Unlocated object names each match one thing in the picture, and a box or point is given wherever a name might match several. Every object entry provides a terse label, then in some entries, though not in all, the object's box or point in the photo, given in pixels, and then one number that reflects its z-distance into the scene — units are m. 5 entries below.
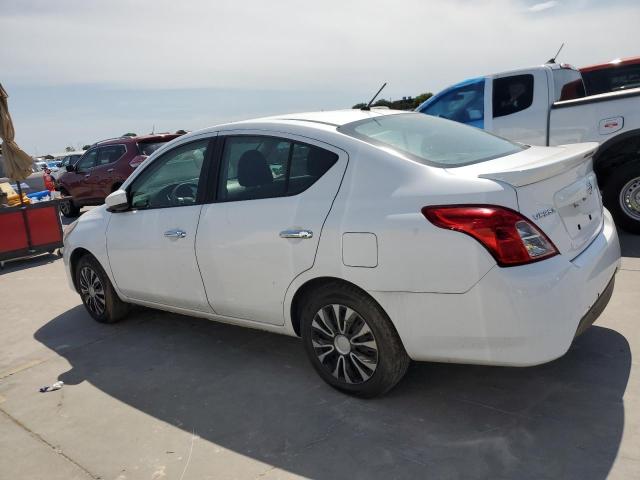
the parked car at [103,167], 12.53
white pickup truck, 6.05
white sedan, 2.67
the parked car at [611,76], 8.22
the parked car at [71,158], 20.94
